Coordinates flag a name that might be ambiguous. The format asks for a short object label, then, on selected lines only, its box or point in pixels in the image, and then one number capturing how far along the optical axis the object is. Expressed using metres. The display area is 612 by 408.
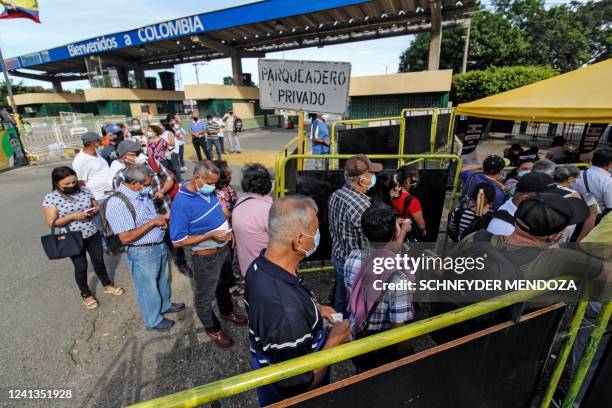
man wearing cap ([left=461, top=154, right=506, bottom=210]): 3.40
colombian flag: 12.74
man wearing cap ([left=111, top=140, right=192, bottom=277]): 3.54
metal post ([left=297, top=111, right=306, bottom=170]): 3.73
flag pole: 12.64
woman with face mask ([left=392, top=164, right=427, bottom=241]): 3.30
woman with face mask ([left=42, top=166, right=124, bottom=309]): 3.10
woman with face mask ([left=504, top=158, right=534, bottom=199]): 3.95
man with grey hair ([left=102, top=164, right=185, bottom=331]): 2.74
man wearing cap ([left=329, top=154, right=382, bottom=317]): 2.59
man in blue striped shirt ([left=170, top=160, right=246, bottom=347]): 2.71
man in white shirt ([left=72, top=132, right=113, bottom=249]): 4.28
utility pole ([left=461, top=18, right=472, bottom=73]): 22.29
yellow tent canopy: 3.58
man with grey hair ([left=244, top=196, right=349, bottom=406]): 1.37
